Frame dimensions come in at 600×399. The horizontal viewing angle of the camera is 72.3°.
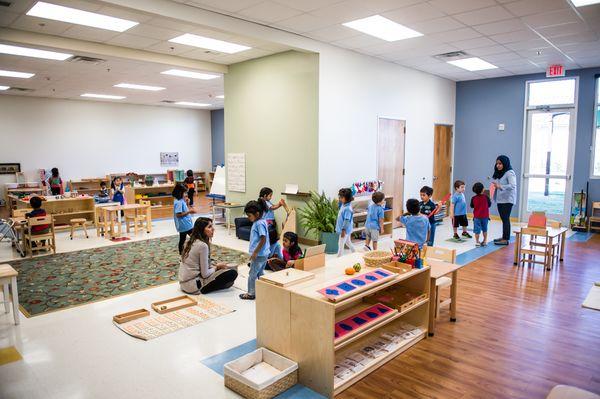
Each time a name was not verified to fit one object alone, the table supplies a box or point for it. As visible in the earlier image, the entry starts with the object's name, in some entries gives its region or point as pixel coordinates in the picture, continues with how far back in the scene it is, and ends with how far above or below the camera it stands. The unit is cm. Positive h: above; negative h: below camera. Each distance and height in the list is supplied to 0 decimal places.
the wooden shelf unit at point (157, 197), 1079 -98
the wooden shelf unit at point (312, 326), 286 -125
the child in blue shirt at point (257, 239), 458 -88
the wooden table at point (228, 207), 859 -97
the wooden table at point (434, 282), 390 -119
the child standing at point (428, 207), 630 -72
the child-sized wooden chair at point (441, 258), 421 -107
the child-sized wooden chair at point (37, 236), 690 -129
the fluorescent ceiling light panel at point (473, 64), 845 +206
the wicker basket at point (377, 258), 368 -88
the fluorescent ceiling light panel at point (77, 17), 527 +193
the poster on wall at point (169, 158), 1641 +6
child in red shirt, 777 -99
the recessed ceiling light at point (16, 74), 907 +193
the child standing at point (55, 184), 1153 -68
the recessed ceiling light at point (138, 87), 1099 +202
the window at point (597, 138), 901 +50
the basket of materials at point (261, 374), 287 -157
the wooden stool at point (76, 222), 850 -130
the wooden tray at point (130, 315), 425 -163
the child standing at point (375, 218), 630 -89
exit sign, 880 +194
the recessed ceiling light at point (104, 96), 1265 +203
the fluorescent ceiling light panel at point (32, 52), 693 +190
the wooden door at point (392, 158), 848 +5
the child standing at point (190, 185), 1152 -72
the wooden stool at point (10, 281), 398 -118
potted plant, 696 -100
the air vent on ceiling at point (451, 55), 778 +203
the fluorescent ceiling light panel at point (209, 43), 660 +197
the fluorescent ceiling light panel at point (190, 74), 913 +198
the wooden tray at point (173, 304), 452 -163
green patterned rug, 499 -163
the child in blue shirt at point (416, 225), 504 -79
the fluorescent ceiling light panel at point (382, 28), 594 +202
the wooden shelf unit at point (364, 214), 759 -102
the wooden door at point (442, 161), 1036 -1
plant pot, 697 -137
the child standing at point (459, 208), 790 -94
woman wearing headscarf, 802 -61
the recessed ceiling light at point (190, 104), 1502 +213
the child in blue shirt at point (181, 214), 634 -83
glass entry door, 948 -3
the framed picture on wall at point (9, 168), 1274 -26
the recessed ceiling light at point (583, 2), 514 +199
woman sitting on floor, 496 -135
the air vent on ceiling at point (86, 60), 761 +190
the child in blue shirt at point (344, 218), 612 -86
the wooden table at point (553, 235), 628 -119
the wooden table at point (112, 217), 837 -119
